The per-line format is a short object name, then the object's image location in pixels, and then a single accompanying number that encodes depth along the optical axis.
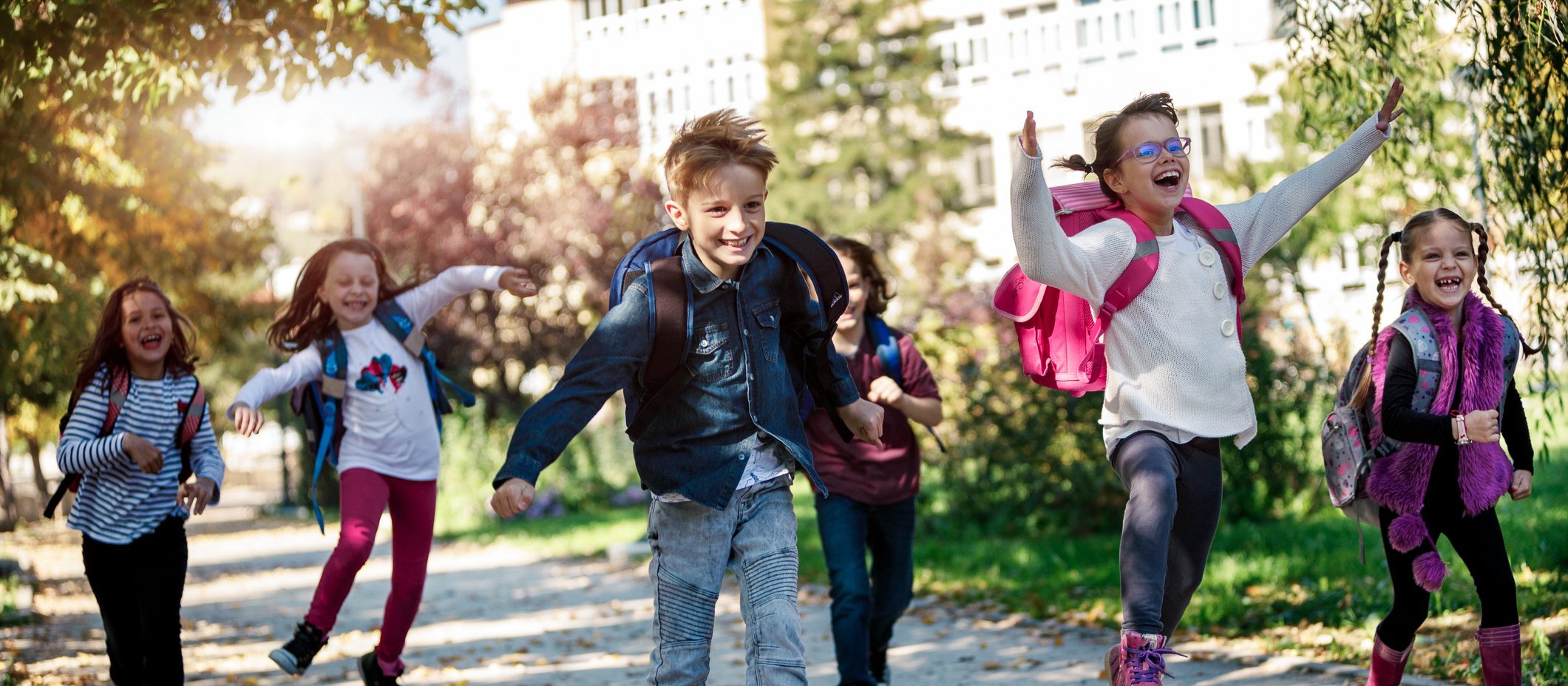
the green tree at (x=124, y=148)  5.95
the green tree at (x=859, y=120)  33.75
